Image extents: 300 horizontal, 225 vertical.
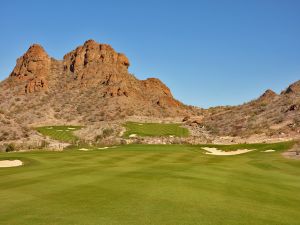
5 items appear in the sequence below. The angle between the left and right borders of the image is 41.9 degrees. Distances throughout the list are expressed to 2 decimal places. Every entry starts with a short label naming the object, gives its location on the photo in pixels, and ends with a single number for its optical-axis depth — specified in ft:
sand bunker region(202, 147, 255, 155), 157.38
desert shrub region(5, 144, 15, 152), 167.57
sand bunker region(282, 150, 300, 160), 119.75
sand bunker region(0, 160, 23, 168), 94.84
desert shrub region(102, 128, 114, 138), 269.60
